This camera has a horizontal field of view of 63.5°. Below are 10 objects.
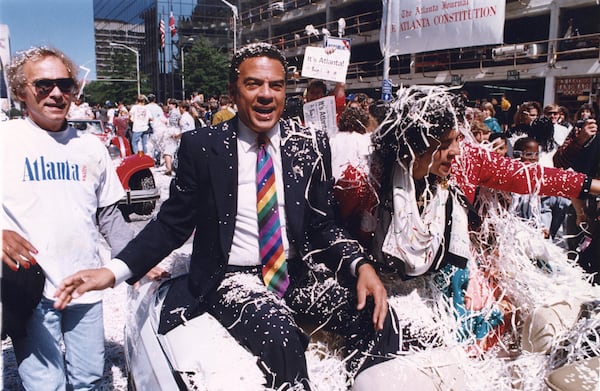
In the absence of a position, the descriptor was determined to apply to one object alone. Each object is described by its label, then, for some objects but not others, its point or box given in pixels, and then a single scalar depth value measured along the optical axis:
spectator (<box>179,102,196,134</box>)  12.59
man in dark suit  2.22
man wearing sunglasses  2.20
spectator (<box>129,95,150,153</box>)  13.21
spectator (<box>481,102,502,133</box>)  7.84
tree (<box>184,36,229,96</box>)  48.03
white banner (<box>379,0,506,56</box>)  11.59
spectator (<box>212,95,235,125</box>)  10.12
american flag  48.36
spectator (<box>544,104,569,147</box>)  6.54
